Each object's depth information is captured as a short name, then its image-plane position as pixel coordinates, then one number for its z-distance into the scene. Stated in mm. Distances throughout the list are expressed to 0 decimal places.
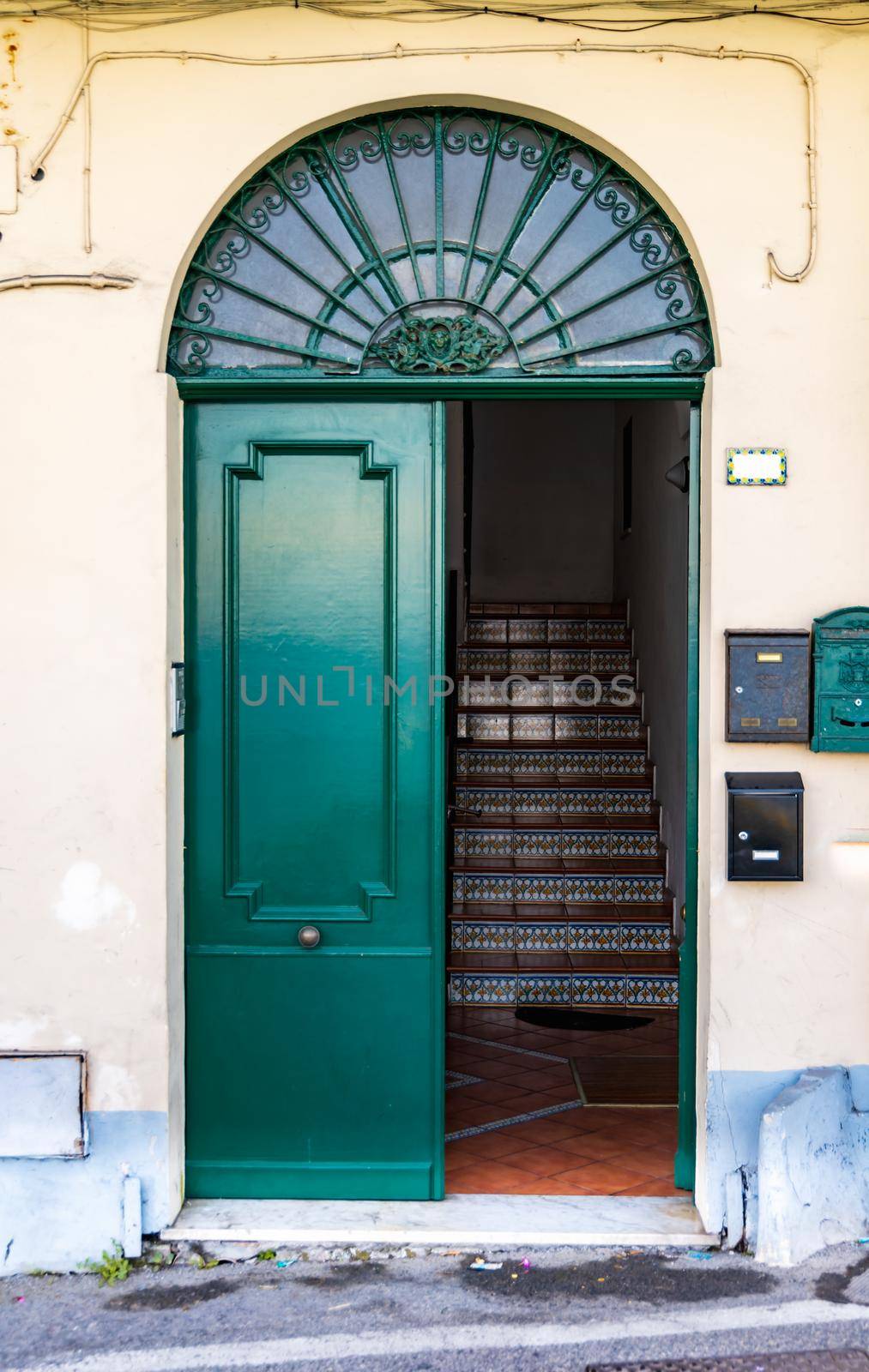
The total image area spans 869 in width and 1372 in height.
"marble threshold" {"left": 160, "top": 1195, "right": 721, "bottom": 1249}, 3934
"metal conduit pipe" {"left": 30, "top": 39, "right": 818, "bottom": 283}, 3920
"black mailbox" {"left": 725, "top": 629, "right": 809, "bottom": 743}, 3953
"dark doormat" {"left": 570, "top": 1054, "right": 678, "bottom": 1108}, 5391
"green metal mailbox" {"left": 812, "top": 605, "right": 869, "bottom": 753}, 3953
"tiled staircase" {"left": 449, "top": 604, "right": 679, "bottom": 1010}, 7121
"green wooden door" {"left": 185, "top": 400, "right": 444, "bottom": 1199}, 4191
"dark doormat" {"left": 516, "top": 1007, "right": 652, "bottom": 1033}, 6660
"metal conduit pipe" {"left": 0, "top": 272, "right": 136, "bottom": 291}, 3951
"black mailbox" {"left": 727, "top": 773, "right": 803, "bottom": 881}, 3936
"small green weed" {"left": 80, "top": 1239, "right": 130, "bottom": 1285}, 3787
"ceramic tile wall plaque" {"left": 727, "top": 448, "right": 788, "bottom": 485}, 3949
